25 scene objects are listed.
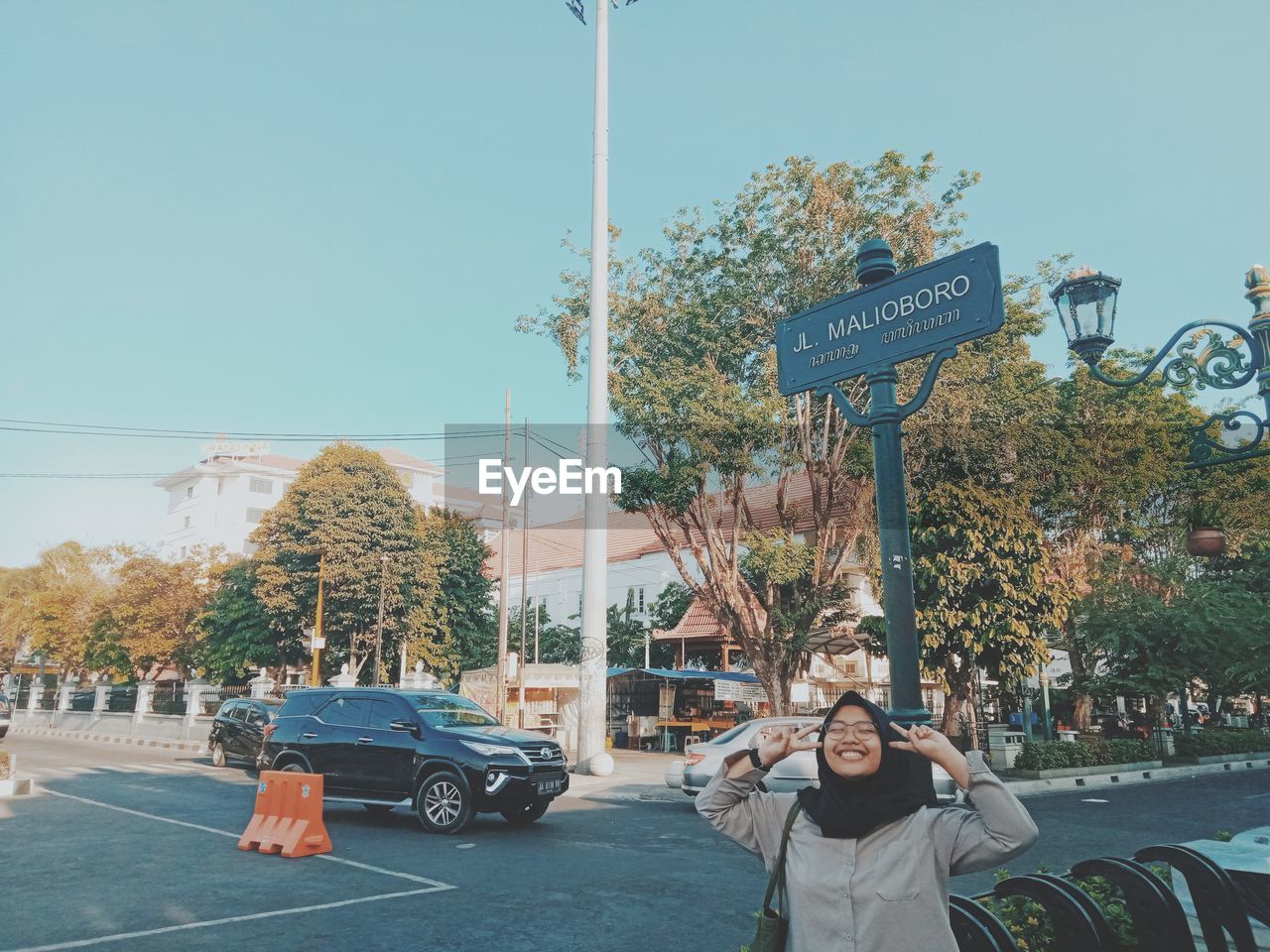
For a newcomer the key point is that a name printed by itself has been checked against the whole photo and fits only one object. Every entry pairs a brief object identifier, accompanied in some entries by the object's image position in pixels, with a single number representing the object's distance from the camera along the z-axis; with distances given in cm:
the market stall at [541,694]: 2733
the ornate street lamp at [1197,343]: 786
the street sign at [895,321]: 453
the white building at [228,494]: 7538
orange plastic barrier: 927
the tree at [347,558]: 3591
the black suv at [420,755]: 1098
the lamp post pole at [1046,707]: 2600
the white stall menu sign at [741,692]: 2698
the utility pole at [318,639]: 3139
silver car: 1256
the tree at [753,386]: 2125
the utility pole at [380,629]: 3161
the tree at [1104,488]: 2303
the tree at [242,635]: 3688
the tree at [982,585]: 1867
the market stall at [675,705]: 2745
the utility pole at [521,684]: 2561
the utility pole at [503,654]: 2569
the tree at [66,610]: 4619
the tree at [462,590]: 3938
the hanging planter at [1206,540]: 915
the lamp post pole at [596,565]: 1817
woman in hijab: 251
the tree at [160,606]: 3953
